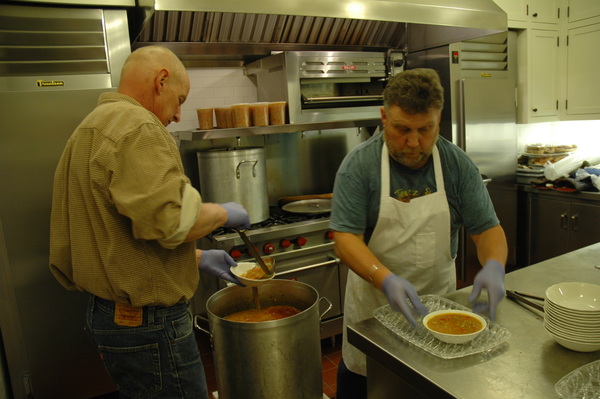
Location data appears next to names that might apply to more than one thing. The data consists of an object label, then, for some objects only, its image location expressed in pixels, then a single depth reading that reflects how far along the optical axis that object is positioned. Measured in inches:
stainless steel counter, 45.5
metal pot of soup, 68.8
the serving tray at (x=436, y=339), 51.4
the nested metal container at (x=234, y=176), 122.3
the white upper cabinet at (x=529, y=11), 172.4
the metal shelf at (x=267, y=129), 118.3
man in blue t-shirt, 70.5
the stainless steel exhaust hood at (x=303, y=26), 99.4
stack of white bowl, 49.1
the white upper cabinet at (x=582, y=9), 172.9
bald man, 59.6
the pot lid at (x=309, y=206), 135.7
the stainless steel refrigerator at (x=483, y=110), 162.4
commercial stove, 120.6
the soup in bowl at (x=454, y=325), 51.5
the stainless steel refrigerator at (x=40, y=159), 97.2
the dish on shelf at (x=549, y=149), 187.0
